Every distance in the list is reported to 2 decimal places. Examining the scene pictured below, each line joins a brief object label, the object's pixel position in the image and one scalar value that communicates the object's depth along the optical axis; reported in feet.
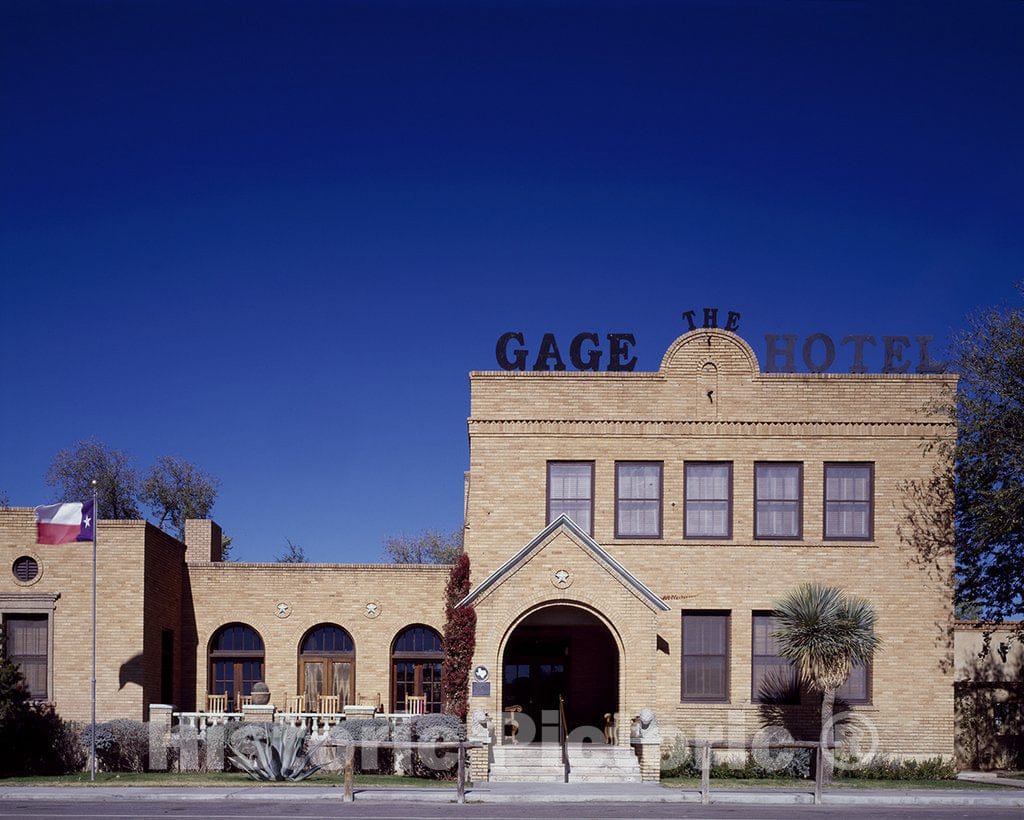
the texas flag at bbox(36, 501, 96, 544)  84.33
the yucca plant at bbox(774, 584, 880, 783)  83.35
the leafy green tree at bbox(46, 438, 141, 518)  198.90
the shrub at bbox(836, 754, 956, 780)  89.20
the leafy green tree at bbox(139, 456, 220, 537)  205.77
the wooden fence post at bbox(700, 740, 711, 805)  72.49
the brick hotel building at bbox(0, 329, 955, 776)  92.07
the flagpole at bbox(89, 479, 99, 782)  79.97
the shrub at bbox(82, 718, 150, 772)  87.45
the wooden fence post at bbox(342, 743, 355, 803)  71.05
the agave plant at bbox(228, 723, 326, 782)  80.79
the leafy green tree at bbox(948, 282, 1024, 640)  92.79
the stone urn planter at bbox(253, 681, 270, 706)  99.60
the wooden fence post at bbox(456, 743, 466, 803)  71.01
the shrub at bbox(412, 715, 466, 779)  83.76
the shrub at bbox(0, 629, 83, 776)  87.56
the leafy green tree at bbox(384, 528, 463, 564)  244.63
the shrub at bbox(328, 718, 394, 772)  86.48
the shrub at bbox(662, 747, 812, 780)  86.89
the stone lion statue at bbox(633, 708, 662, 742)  81.79
